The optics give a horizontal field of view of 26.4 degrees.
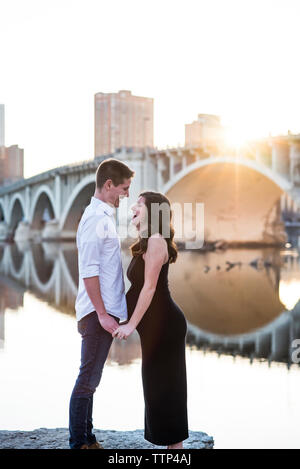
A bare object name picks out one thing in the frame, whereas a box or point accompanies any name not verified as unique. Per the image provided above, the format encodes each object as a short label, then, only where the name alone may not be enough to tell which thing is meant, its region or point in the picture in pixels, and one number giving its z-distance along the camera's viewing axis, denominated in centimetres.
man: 420
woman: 415
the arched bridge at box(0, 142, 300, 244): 3569
